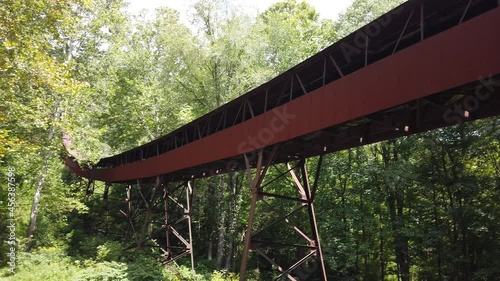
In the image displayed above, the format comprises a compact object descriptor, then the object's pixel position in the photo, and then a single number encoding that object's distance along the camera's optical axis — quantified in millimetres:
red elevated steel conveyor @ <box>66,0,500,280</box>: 4758
